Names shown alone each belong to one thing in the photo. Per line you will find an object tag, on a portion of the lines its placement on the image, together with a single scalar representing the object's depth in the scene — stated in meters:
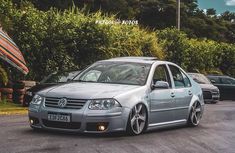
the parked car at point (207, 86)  24.08
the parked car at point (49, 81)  15.41
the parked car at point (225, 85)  27.73
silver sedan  8.32
